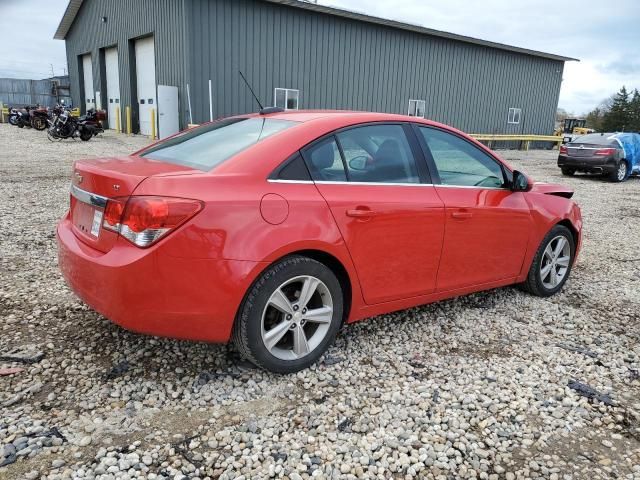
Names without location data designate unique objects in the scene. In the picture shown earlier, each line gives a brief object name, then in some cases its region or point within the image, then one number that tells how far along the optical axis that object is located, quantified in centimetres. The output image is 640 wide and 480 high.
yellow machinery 3934
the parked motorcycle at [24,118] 2459
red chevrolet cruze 261
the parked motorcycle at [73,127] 1816
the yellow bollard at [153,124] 1999
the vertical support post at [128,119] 2227
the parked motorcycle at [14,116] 2516
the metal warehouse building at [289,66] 1728
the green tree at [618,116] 6041
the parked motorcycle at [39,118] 2361
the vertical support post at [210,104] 1732
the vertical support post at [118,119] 2373
